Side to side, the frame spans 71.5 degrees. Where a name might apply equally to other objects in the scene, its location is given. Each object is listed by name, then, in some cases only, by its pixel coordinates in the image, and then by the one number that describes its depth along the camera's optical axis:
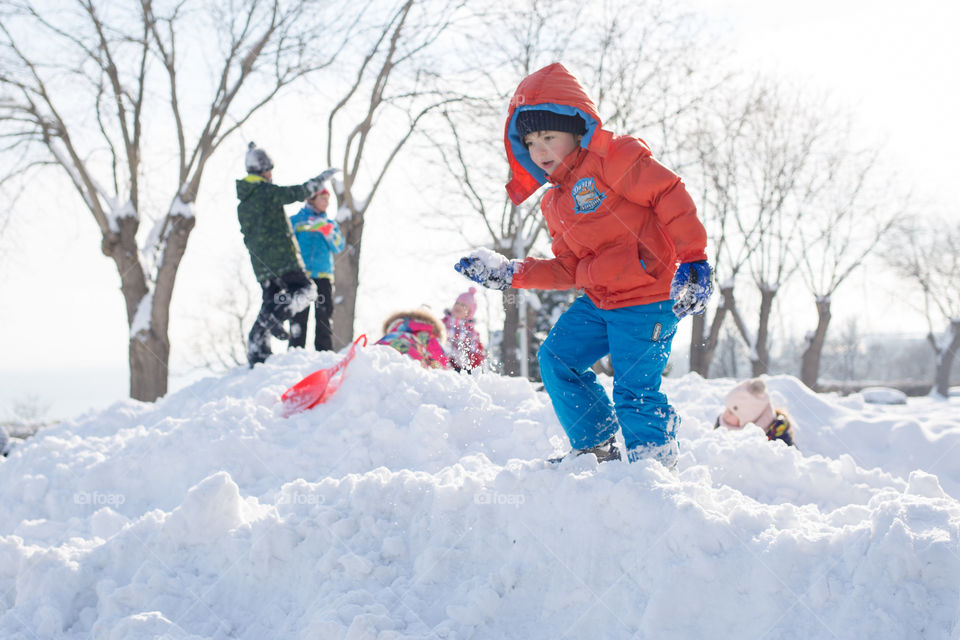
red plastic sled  4.53
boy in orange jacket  2.66
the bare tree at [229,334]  28.11
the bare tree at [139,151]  10.59
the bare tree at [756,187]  15.59
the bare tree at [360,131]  11.36
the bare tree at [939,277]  24.16
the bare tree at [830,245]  17.45
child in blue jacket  6.89
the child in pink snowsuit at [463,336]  5.48
